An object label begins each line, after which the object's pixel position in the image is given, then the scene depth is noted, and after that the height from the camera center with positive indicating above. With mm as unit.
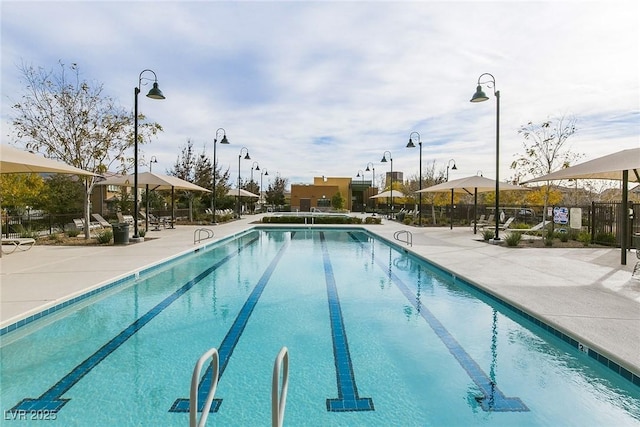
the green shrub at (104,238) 12266 -1051
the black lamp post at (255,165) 36594 +4352
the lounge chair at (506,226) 18297 -920
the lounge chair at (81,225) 15483 -830
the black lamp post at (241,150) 28962 +4545
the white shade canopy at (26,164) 7701 +996
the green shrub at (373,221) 23609 -875
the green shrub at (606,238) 12781 -1085
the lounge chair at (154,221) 18153 -768
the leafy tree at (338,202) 42594 +626
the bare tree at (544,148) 18797 +3136
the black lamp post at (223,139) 19781 +3792
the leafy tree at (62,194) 20453 +710
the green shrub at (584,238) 13405 -1124
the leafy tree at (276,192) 50519 +2188
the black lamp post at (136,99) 10914 +3295
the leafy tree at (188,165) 29969 +3481
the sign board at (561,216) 15742 -353
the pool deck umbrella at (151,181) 16203 +1220
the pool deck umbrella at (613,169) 7734 +916
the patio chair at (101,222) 16394 -688
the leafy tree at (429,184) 25859 +2619
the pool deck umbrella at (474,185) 17328 +1080
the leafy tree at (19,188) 14648 +786
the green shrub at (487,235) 14344 -1087
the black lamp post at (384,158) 28336 +3852
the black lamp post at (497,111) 12570 +3318
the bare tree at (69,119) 12531 +3068
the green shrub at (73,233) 14062 -1011
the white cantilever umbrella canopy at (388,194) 29444 +1084
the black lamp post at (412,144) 20247 +3570
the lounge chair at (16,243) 10344 -1043
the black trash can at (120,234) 12241 -906
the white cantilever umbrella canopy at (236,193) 28034 +1153
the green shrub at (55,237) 13025 -1115
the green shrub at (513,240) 12570 -1108
